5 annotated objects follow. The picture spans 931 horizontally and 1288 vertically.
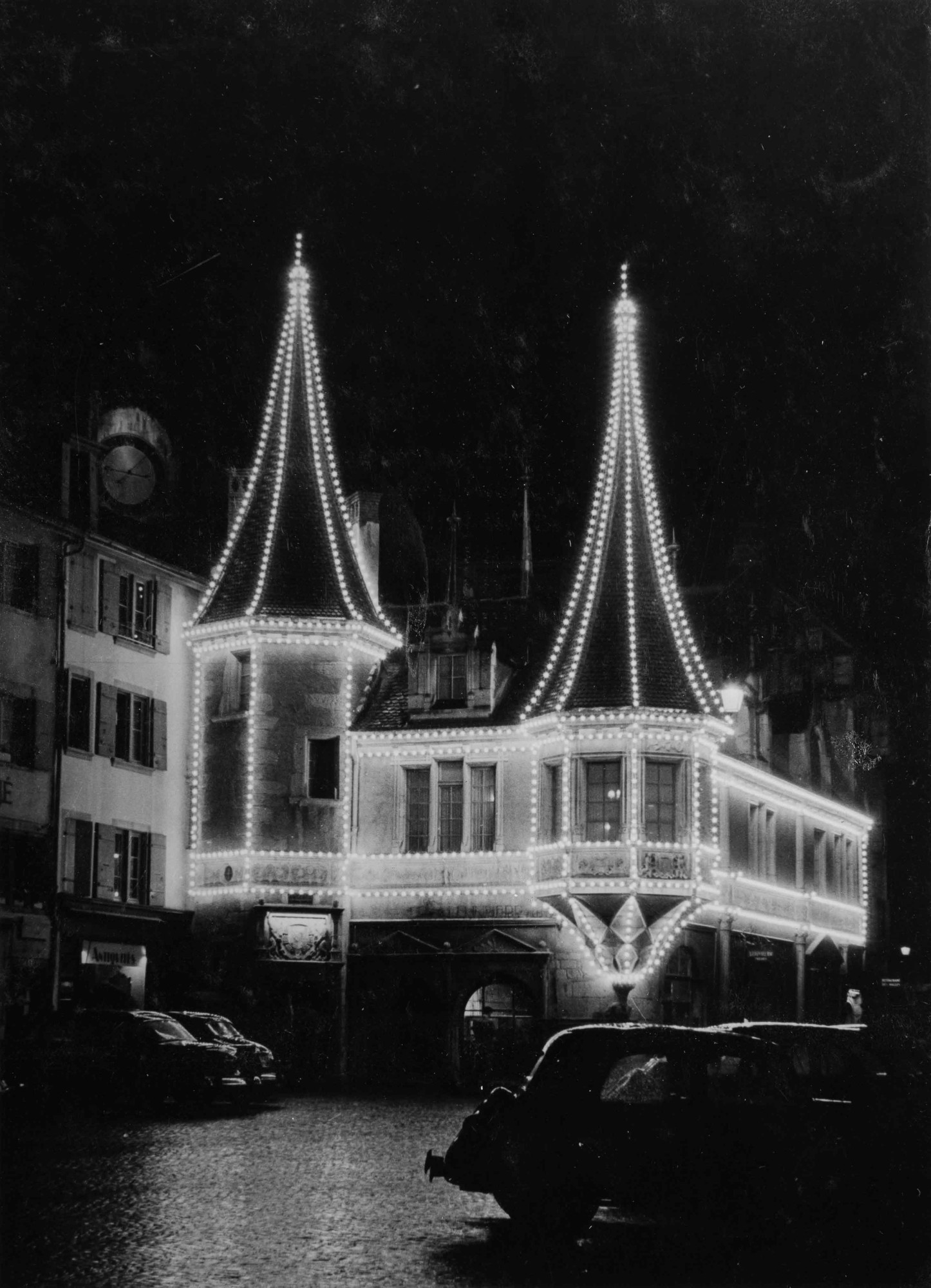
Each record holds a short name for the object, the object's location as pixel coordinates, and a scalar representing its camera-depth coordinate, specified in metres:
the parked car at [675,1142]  13.93
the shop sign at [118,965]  39.78
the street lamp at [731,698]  40.03
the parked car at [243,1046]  28.70
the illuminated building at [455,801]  37.97
